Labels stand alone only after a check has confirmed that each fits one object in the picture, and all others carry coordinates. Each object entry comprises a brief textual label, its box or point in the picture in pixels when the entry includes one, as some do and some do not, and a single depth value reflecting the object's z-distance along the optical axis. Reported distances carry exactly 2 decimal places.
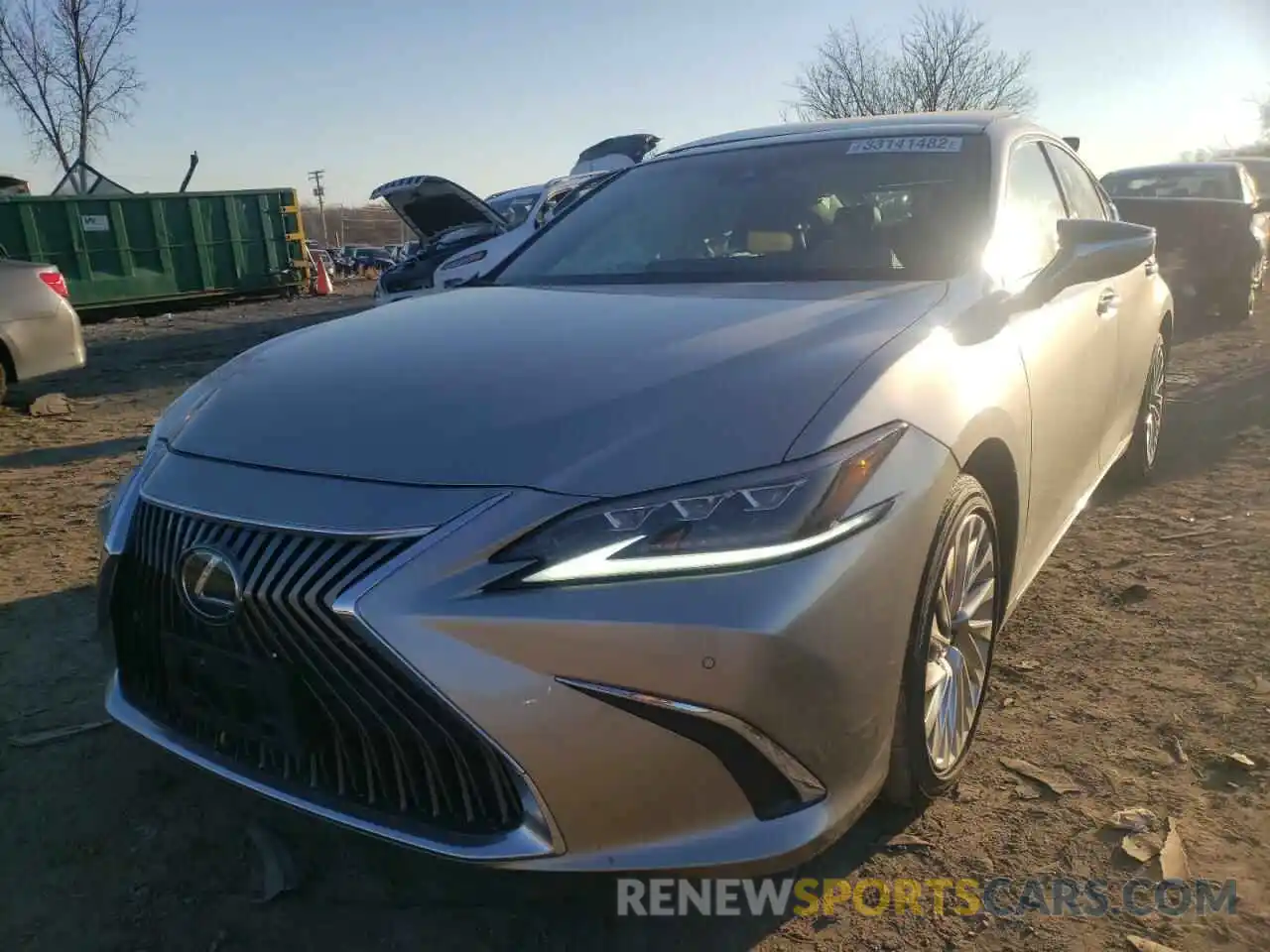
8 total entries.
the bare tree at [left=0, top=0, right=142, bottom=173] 28.72
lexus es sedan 1.54
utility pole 66.38
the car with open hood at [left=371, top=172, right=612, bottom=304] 8.52
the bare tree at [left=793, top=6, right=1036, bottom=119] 26.12
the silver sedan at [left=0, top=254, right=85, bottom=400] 6.81
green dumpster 14.74
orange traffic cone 18.22
